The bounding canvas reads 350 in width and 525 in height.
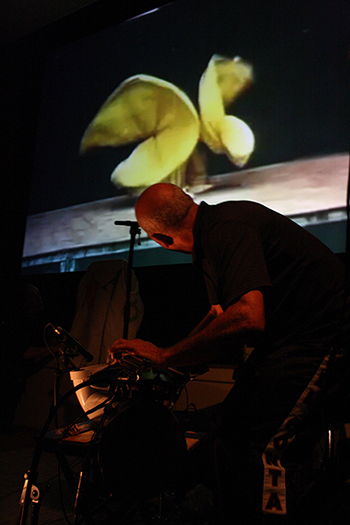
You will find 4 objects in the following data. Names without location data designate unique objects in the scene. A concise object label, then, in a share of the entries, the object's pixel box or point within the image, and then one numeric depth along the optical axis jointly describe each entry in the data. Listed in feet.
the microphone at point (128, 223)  10.45
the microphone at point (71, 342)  4.85
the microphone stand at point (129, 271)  10.41
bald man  3.60
